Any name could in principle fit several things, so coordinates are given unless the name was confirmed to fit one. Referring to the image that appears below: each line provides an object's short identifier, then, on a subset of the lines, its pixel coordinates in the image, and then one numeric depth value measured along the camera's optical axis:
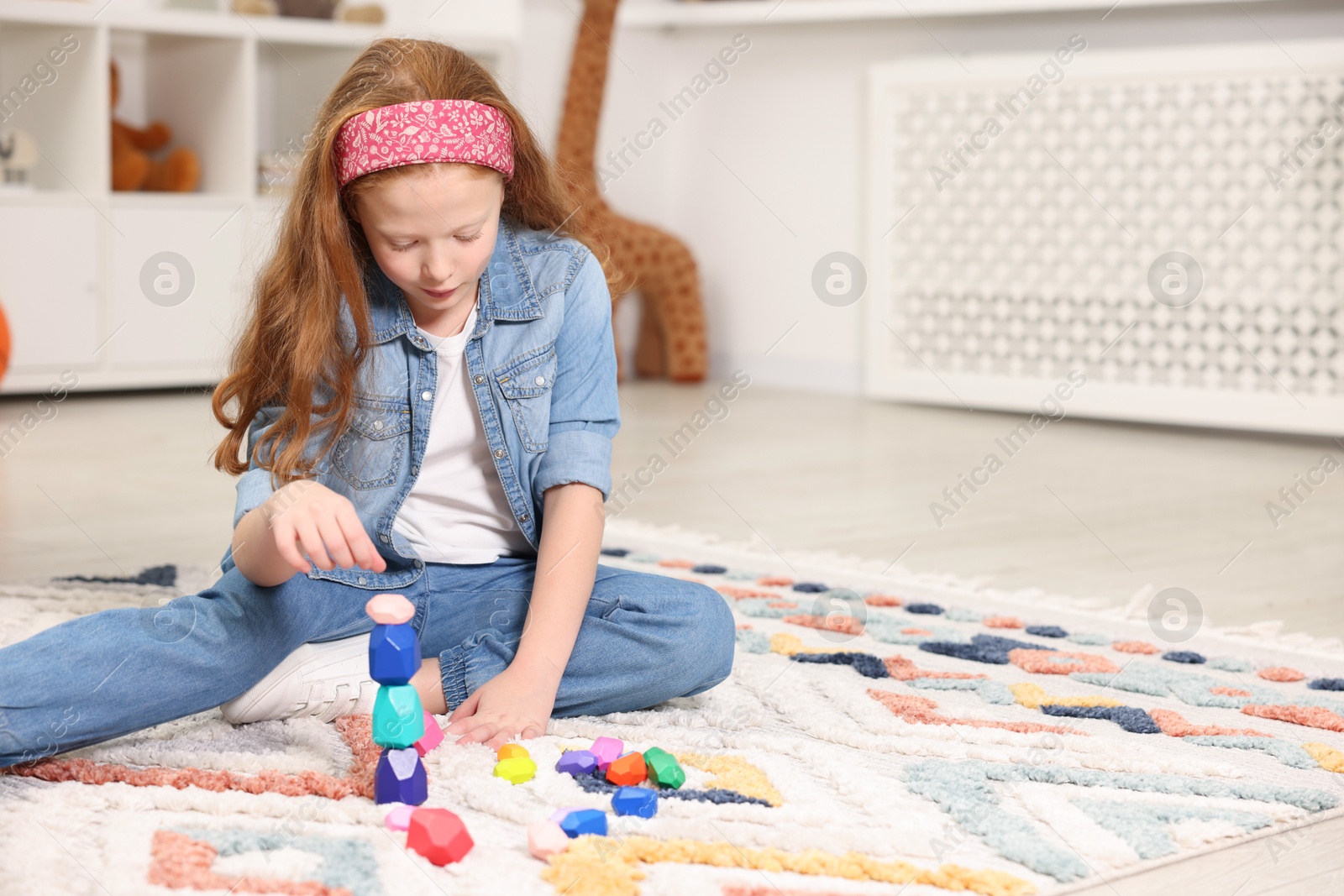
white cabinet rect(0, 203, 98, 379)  5.71
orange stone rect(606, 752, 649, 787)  2.48
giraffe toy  6.77
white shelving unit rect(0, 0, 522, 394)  5.77
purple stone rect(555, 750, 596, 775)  2.50
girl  2.55
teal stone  2.39
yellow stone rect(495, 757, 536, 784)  2.47
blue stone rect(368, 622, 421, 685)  2.37
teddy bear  6.21
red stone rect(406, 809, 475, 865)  2.31
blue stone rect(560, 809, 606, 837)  2.37
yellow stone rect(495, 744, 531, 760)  2.50
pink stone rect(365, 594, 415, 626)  2.37
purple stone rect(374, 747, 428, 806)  2.41
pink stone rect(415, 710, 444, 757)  2.52
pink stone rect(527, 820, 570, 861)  2.34
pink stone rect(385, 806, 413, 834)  2.37
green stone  2.47
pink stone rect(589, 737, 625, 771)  2.51
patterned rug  2.32
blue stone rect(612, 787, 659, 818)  2.41
